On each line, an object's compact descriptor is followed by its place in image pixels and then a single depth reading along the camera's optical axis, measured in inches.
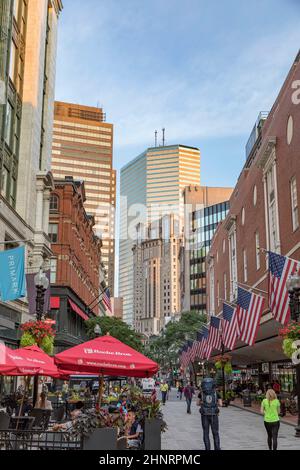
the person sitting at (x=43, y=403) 788.7
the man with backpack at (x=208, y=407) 569.0
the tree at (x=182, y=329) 3806.6
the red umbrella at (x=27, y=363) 531.5
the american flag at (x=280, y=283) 790.0
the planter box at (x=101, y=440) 417.1
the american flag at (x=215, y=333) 1475.1
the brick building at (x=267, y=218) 1140.5
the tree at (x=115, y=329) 2824.8
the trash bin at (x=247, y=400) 1451.8
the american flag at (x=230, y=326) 1131.9
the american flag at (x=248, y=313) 946.7
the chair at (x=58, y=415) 796.6
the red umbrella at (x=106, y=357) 494.0
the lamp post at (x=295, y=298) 724.7
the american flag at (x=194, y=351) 2185.5
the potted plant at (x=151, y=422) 542.9
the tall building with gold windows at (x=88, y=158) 7367.1
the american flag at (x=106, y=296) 2049.2
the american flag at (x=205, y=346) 1670.8
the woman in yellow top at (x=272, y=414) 551.5
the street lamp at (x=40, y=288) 786.8
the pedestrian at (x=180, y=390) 2254.7
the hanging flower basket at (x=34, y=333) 834.2
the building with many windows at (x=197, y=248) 5339.6
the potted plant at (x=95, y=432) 416.5
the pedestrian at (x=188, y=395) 1349.7
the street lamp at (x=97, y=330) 1271.8
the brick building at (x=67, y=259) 2306.8
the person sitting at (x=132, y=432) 543.8
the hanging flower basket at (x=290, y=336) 733.9
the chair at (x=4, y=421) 577.6
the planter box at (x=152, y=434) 542.3
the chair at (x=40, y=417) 687.7
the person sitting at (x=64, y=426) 554.3
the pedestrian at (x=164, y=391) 1724.9
